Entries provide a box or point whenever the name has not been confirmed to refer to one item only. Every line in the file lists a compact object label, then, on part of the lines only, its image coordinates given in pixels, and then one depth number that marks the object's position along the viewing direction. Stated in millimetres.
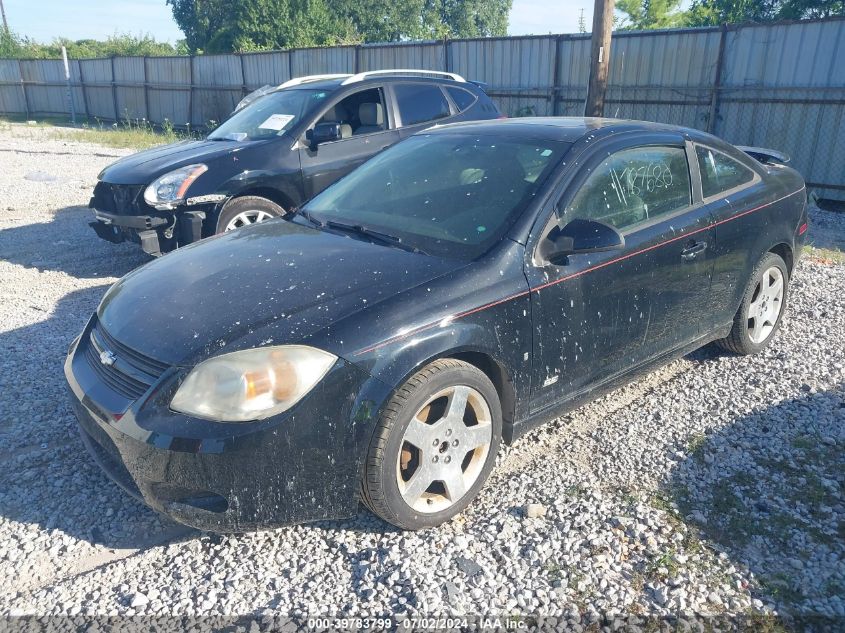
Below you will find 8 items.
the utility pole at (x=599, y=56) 9812
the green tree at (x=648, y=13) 30578
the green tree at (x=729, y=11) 26344
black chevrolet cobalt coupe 2598
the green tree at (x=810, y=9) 21812
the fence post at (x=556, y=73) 13774
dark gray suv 6293
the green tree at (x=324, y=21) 36500
